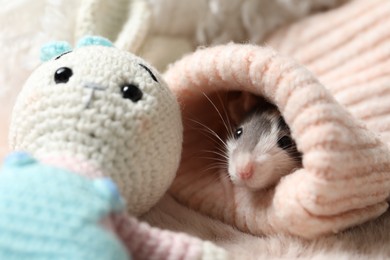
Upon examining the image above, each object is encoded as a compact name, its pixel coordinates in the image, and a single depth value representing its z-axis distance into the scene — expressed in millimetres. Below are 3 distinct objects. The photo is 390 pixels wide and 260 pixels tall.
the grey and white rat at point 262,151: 288
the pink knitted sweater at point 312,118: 249
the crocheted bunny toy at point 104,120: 233
